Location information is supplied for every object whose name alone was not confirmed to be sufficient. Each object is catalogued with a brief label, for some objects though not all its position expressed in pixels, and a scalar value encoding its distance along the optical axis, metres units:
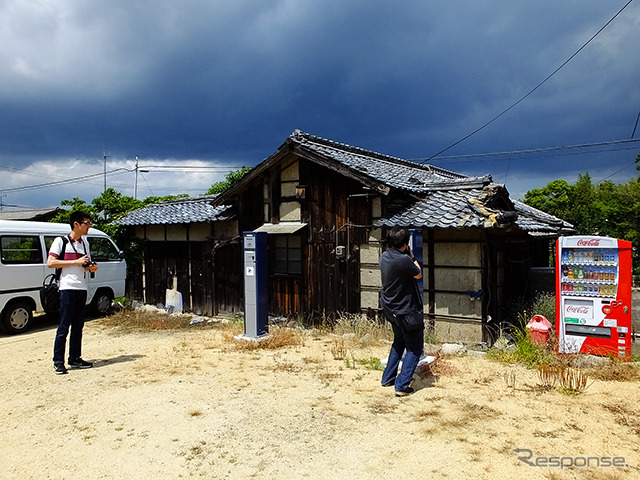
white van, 8.73
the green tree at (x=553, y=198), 24.75
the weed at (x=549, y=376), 5.19
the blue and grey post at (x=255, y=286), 7.78
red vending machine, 6.24
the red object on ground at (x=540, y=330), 6.80
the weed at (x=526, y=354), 6.21
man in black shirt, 4.88
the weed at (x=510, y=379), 5.21
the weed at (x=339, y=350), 6.68
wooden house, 7.38
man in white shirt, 5.85
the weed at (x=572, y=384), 4.96
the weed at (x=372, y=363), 6.09
